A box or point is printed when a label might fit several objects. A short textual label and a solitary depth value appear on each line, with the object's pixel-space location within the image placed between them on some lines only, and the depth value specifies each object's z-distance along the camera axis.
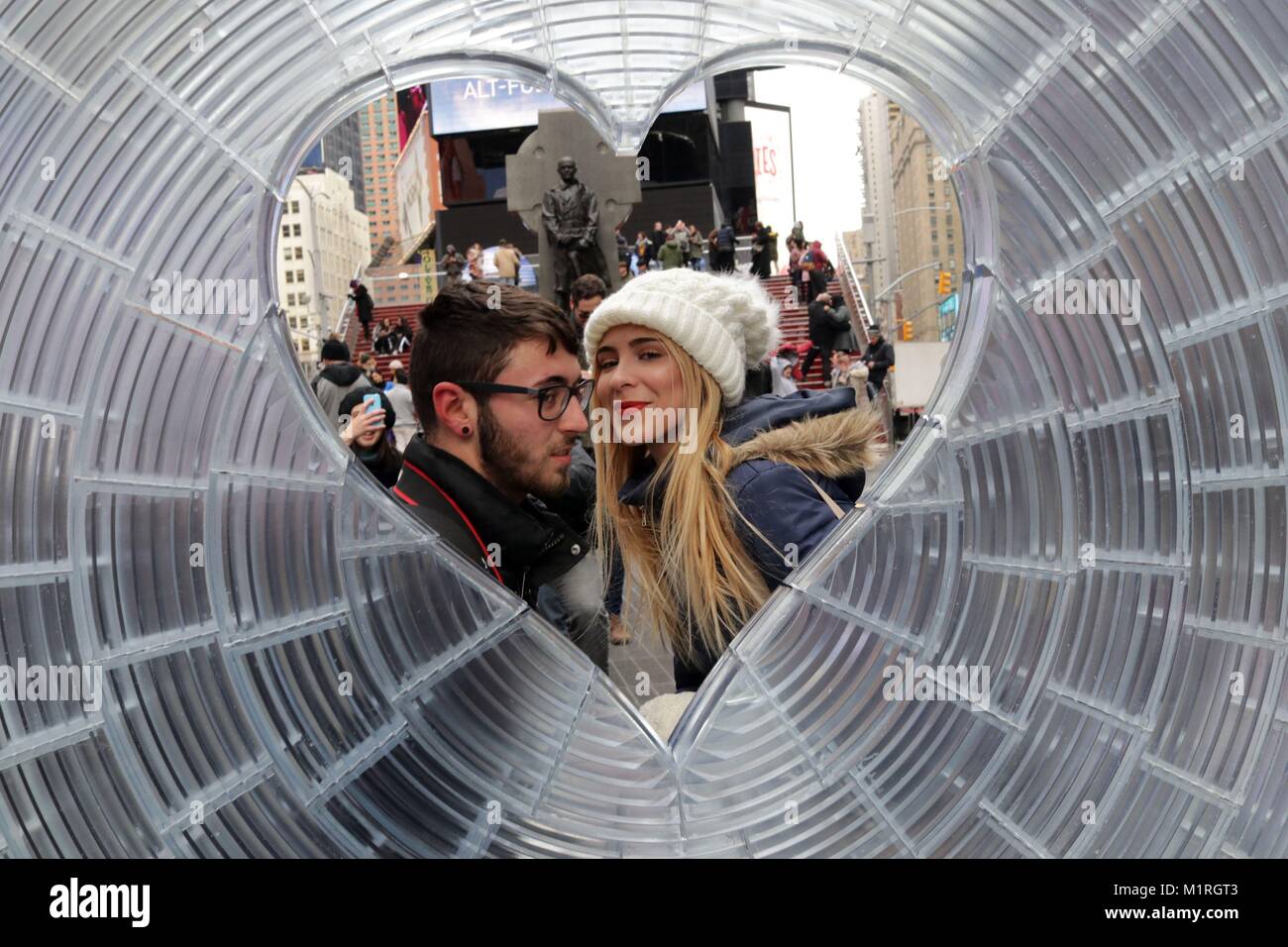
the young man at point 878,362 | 13.98
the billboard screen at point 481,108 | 33.81
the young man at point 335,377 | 4.82
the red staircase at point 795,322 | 17.81
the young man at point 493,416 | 2.26
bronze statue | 12.77
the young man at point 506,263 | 13.17
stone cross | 14.06
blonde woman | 2.05
